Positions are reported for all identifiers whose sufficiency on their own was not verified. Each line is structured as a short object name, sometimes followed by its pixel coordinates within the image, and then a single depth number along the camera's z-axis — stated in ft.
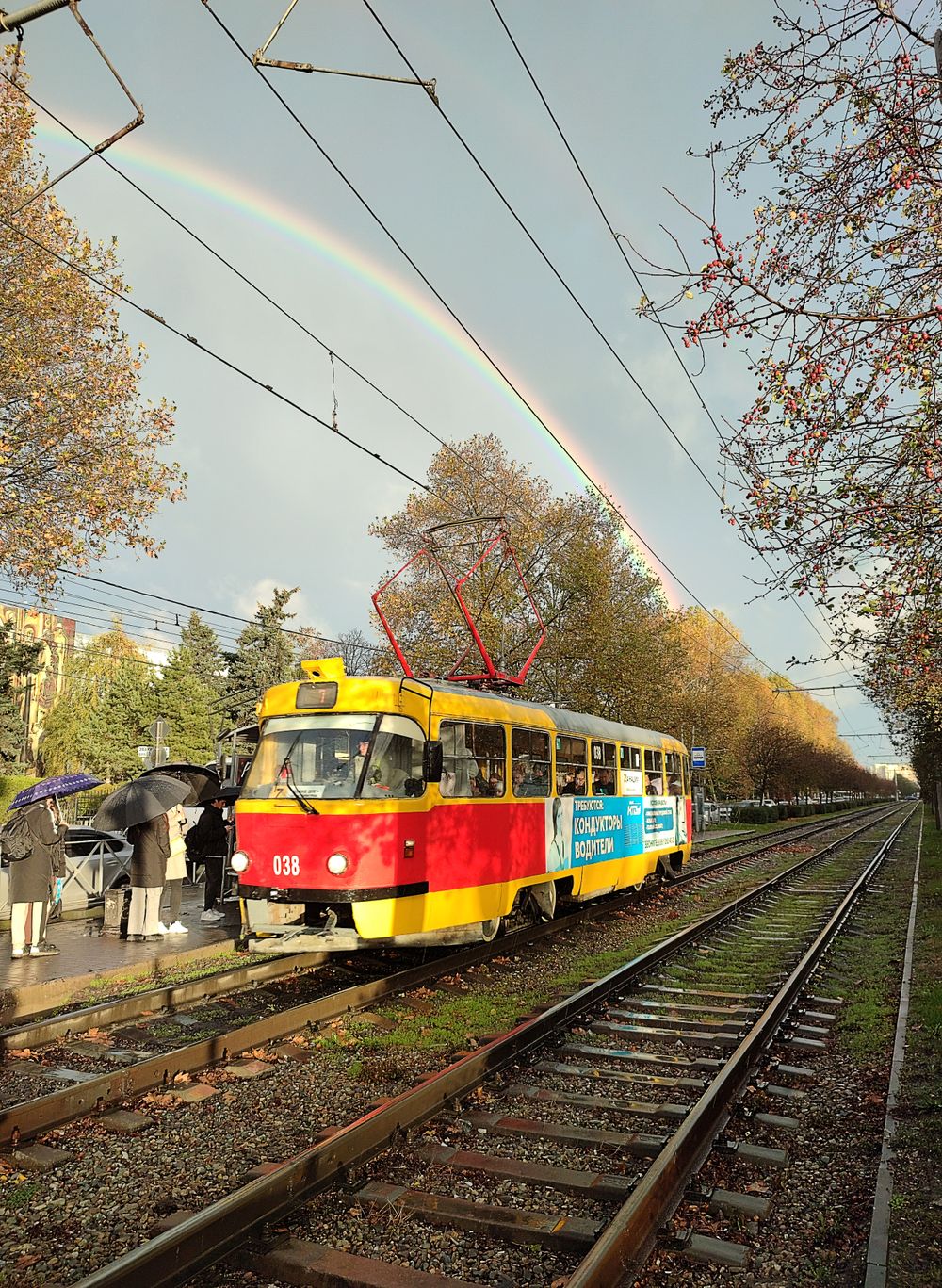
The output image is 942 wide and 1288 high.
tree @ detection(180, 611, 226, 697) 205.46
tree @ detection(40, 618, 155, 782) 151.33
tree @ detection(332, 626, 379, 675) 231.09
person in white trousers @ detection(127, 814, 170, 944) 39.17
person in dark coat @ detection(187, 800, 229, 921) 46.50
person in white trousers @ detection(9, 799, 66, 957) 34.06
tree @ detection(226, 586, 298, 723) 195.11
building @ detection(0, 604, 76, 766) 194.08
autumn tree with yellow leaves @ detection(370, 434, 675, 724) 103.40
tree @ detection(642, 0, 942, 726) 17.99
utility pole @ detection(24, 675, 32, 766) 185.12
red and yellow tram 29.45
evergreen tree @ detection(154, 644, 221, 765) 156.76
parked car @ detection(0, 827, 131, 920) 46.29
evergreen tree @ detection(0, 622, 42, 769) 125.39
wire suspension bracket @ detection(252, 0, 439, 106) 24.43
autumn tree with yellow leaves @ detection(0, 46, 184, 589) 56.85
